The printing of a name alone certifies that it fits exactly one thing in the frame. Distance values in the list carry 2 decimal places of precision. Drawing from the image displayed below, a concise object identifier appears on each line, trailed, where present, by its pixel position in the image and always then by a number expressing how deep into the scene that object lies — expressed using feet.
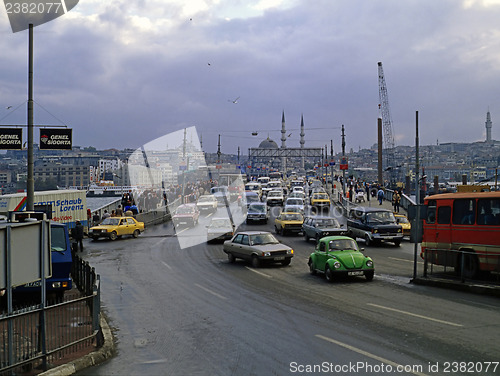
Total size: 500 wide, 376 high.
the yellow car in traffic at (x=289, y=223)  118.62
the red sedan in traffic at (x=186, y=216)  143.33
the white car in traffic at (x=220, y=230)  105.40
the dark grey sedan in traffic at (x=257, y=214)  146.41
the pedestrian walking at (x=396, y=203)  147.08
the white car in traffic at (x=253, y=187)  229.99
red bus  53.52
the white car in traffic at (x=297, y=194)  201.40
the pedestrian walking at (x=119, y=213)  135.62
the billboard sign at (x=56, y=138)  62.85
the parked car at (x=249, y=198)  173.02
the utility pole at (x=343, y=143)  212.86
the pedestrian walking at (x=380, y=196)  175.42
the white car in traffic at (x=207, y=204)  175.04
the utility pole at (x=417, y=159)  130.08
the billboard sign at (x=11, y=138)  60.75
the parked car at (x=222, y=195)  192.34
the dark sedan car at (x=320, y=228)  98.58
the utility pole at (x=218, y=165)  320.29
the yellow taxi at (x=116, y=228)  114.93
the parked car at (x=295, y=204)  145.18
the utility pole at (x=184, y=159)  212.76
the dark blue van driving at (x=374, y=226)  94.48
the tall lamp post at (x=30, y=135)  55.16
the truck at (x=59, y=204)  98.58
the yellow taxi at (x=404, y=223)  107.86
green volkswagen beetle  58.23
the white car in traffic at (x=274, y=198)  207.92
